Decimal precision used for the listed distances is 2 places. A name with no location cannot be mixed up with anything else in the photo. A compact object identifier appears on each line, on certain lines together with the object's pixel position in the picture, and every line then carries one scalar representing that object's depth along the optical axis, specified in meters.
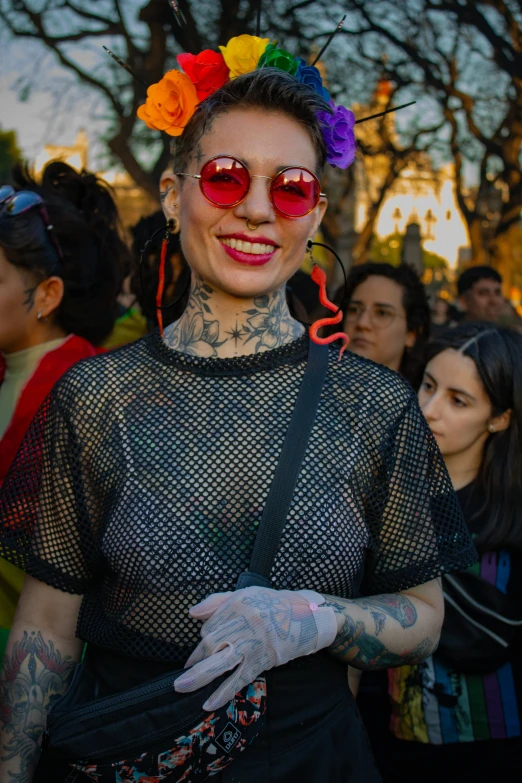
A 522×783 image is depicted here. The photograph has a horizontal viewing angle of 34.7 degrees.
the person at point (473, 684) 2.81
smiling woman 1.79
